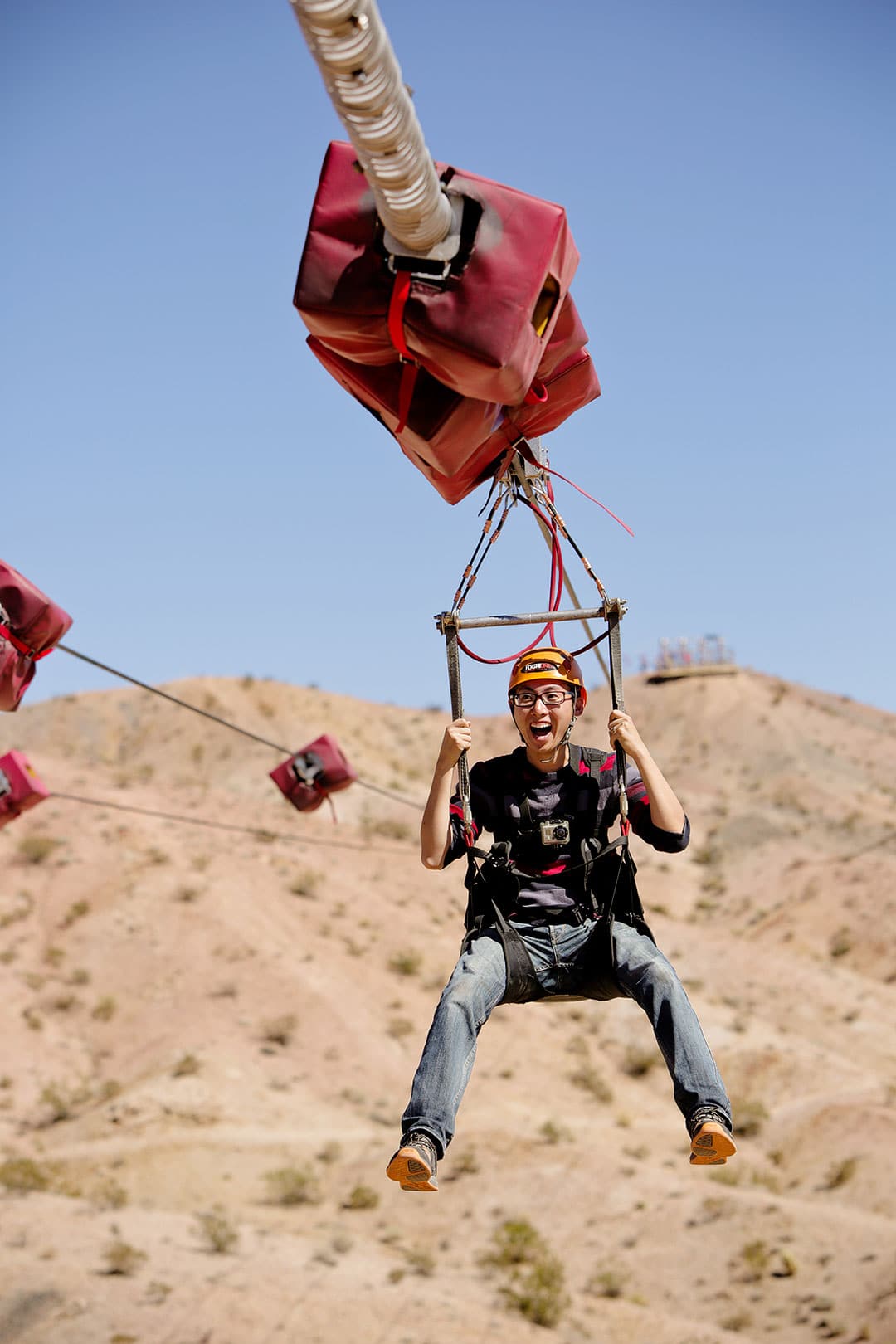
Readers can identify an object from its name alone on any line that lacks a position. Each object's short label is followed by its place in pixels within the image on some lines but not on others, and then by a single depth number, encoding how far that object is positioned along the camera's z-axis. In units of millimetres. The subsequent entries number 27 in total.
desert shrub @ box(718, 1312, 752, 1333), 16547
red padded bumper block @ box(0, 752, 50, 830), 15203
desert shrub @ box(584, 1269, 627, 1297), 17281
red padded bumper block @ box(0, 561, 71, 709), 8703
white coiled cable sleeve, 2857
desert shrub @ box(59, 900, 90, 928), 28122
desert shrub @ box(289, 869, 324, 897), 31125
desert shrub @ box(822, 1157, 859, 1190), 20328
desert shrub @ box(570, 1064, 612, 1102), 23828
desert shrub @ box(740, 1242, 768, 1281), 17531
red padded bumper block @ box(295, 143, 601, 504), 3953
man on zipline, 4945
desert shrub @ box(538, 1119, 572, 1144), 21172
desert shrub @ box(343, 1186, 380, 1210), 19031
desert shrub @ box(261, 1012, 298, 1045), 24203
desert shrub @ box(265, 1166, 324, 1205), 18812
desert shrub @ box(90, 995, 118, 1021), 24922
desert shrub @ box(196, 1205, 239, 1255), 16656
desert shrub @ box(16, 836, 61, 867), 30406
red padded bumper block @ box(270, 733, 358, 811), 15625
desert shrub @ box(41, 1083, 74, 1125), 21797
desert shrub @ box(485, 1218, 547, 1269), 17453
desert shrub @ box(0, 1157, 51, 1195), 18000
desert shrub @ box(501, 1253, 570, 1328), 16031
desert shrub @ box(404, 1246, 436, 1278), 16938
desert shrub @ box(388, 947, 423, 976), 28062
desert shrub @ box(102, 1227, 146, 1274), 15336
